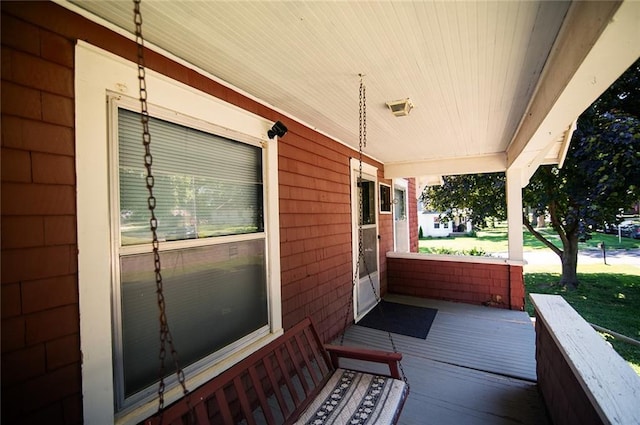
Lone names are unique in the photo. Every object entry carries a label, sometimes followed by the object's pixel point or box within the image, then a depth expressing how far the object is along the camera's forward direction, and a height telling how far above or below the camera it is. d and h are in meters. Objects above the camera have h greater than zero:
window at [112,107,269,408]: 1.54 -0.23
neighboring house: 21.27 -1.45
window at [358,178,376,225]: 4.88 +0.15
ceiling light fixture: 2.51 +0.95
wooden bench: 1.49 -1.24
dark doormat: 3.95 -1.70
